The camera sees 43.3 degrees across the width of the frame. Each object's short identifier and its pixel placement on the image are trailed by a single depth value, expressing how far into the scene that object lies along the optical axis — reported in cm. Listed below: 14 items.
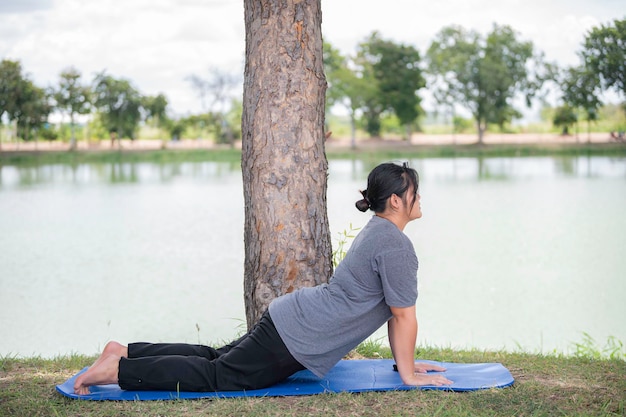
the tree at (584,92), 3366
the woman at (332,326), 297
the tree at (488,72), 3806
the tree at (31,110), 3468
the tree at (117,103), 3834
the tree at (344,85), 3850
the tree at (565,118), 3525
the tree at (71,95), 3644
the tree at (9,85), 3419
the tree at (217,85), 4078
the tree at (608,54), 3206
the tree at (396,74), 4000
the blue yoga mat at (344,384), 313
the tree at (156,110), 3884
